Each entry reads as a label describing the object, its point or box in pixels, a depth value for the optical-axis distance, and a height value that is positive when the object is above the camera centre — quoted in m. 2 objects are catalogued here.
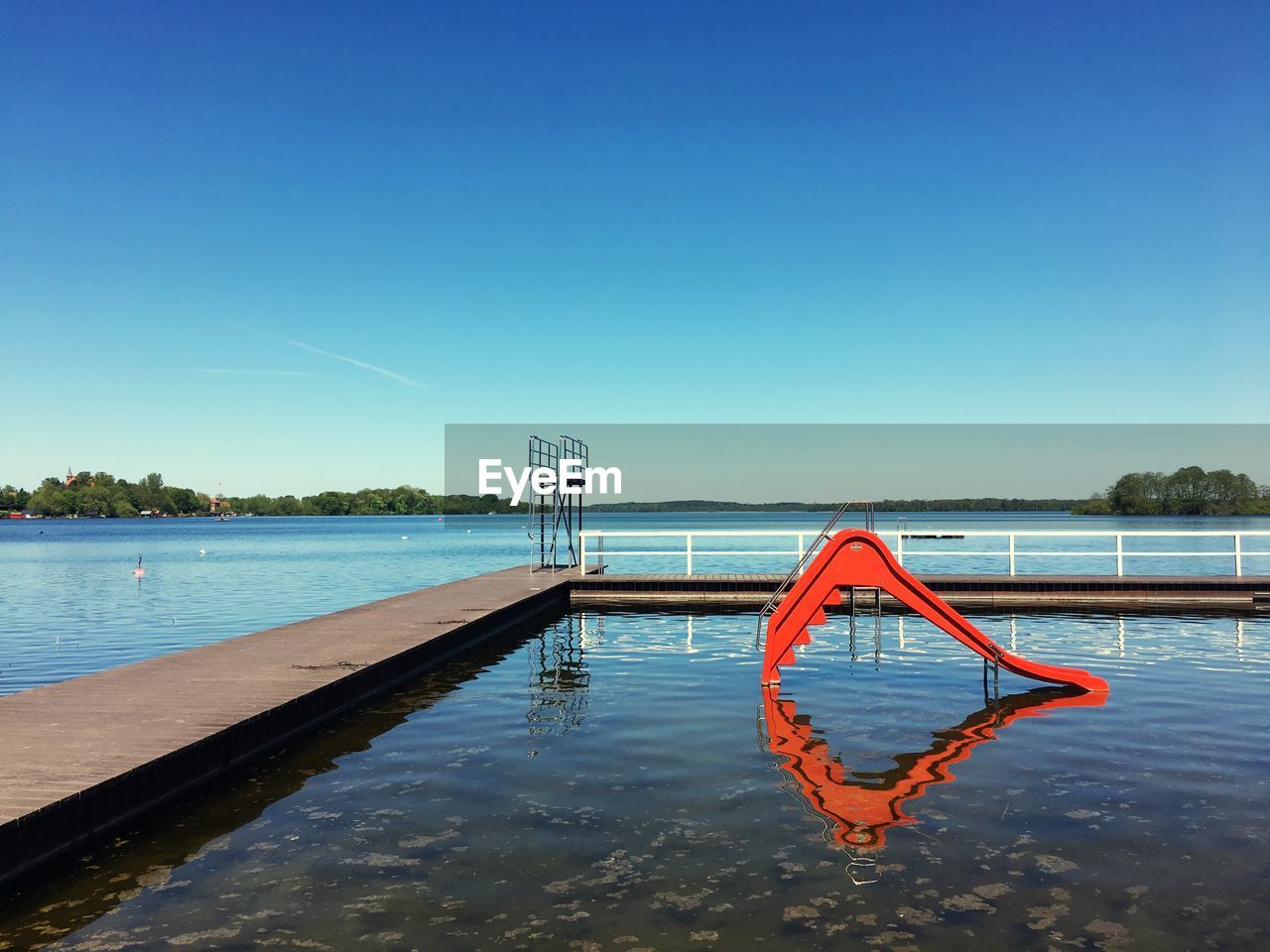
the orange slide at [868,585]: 10.89 -1.21
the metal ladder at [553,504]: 23.70 -0.08
